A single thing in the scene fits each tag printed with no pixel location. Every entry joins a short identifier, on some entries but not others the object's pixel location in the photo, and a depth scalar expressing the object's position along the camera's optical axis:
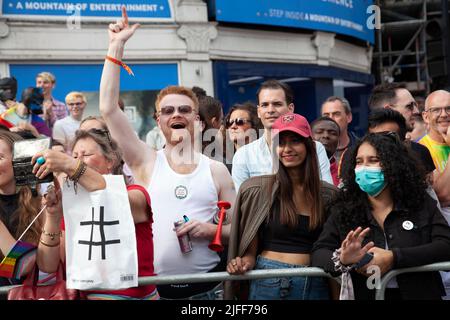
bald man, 5.73
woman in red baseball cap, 4.58
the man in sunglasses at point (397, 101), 6.65
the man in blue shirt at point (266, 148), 5.62
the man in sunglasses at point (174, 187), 4.80
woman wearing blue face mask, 4.33
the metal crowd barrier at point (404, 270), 4.32
